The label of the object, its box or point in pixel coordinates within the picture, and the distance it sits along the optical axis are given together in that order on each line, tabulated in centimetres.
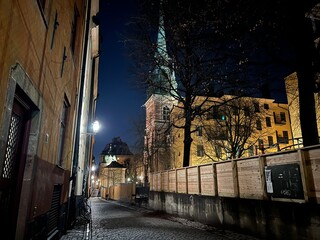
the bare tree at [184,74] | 1450
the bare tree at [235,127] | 2662
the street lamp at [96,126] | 1466
